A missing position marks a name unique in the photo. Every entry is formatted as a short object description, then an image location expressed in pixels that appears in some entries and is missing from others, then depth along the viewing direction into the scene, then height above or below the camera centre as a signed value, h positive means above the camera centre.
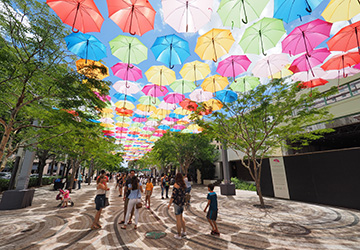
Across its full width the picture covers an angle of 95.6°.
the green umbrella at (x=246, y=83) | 10.10 +5.26
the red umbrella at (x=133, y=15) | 5.73 +5.54
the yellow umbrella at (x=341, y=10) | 5.55 +5.35
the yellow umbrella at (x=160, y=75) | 9.99 +5.71
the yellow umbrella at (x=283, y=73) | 9.70 +5.63
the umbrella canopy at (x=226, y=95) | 10.92 +4.85
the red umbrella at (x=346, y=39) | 6.45 +5.19
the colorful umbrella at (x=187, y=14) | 6.19 +5.95
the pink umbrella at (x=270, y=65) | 8.54 +5.54
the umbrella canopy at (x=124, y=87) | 11.24 +5.58
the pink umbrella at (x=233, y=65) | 8.86 +5.59
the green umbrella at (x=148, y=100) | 13.02 +5.43
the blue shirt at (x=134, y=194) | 6.38 -0.90
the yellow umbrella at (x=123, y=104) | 13.30 +5.22
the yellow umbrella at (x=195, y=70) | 9.39 +5.64
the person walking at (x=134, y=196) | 6.36 -0.97
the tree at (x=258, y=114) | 9.50 +3.54
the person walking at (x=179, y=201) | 5.32 -0.98
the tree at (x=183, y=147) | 25.52 +3.52
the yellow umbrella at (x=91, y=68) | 7.34 +4.60
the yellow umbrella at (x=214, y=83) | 10.34 +5.36
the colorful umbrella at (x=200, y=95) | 11.73 +5.22
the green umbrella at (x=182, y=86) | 11.38 +5.74
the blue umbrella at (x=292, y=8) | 5.44 +5.39
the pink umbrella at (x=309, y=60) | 7.85 +5.30
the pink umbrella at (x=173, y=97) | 12.56 +5.46
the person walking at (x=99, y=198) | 6.14 -1.02
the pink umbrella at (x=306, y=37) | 6.57 +5.49
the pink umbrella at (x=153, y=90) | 11.75 +5.58
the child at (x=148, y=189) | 10.14 -1.16
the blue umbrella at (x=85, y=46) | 7.11 +5.45
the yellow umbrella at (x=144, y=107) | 13.84 +5.15
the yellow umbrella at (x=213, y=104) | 11.73 +4.64
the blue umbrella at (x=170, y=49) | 8.25 +6.10
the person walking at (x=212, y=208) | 5.55 -1.24
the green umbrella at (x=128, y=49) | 7.96 +5.93
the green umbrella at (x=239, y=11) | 5.86 +5.75
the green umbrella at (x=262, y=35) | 7.01 +5.89
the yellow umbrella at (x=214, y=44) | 7.58 +5.90
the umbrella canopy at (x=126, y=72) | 9.57 +5.73
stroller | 10.01 -1.61
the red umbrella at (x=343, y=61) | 7.93 +5.30
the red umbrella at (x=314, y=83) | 10.28 +5.37
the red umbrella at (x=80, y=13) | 5.53 +5.35
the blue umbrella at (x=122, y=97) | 12.80 +5.60
